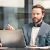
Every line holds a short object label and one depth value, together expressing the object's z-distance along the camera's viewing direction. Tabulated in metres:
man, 2.74
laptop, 2.49
